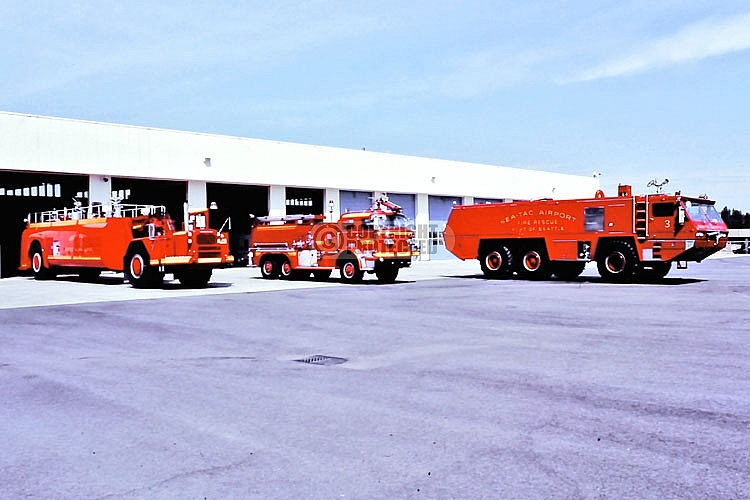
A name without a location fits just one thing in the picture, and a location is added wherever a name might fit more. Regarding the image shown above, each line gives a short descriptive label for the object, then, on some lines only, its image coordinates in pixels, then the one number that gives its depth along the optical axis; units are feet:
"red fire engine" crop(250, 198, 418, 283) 78.74
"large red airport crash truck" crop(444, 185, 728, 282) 78.84
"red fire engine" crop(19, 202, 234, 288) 71.05
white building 100.63
